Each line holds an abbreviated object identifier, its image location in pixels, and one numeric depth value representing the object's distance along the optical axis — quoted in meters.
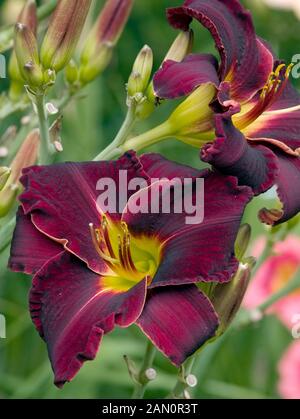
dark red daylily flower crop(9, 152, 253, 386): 0.74
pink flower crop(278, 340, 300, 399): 1.13
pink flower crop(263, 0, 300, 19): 1.34
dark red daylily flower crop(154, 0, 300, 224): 0.76
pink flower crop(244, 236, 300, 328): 1.17
